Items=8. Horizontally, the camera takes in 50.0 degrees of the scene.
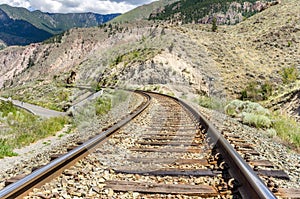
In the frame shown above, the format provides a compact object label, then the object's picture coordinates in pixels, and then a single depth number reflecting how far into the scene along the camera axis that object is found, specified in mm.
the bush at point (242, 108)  14647
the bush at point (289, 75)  38094
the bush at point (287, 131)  9298
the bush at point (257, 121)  11539
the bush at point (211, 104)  19711
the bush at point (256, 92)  33438
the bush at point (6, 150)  9776
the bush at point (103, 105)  17903
